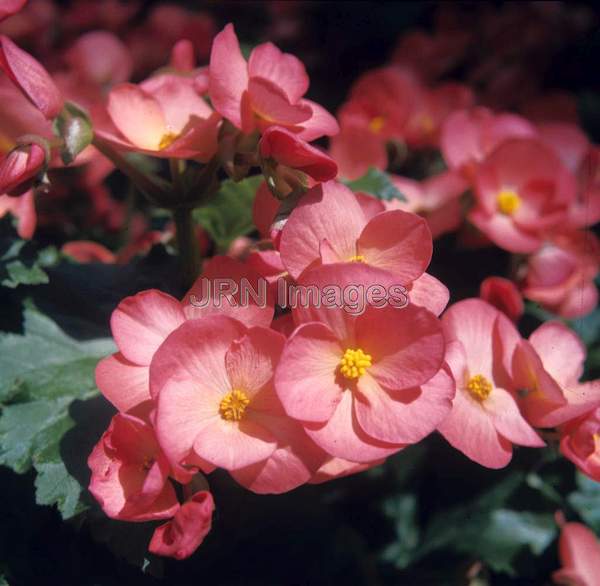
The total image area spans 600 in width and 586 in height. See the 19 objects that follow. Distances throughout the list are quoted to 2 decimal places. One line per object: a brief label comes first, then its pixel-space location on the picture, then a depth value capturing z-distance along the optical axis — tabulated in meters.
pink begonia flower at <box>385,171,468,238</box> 0.50
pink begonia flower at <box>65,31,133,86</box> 0.58
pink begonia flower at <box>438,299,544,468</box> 0.38
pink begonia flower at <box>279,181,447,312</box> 0.36
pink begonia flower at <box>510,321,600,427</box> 0.38
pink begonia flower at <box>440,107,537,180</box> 0.50
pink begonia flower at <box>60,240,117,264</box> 0.49
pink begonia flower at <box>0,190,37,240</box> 0.45
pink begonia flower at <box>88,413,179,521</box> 0.34
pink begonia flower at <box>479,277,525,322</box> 0.44
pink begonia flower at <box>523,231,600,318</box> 0.49
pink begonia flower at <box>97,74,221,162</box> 0.39
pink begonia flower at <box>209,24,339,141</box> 0.37
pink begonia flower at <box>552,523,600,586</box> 0.44
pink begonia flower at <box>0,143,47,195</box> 0.37
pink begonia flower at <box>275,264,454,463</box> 0.35
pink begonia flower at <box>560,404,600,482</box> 0.38
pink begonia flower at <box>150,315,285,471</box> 0.35
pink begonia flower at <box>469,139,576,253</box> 0.49
